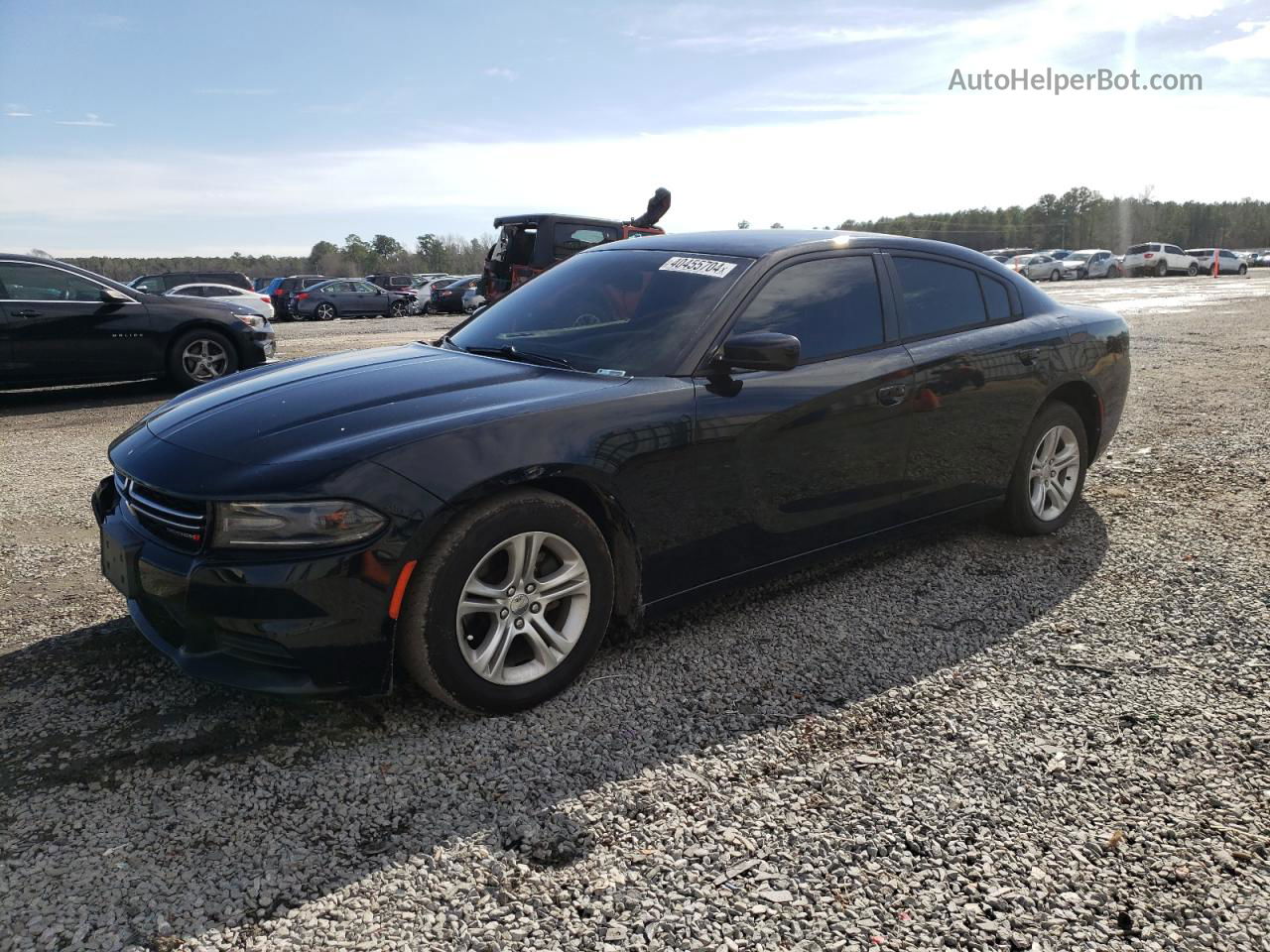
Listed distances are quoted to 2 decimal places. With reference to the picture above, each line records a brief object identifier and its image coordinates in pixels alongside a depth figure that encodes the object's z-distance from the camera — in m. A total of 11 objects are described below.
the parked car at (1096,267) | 48.50
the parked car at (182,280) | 23.03
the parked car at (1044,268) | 47.84
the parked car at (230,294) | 19.27
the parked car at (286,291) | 30.95
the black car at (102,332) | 9.12
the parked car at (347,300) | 30.67
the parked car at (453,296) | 28.95
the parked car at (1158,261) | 47.56
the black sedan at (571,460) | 2.64
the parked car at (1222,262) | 48.66
